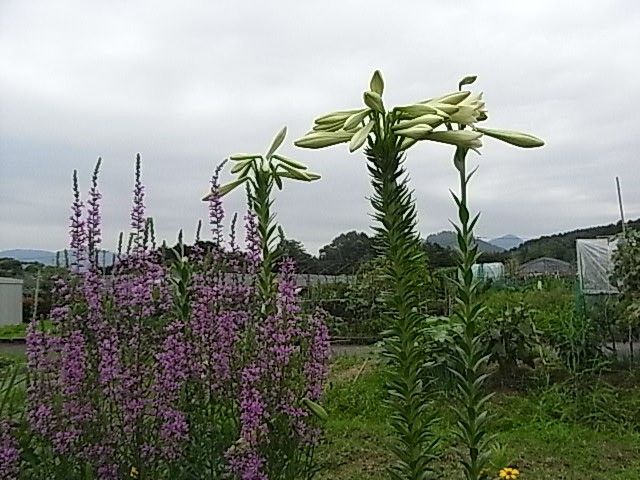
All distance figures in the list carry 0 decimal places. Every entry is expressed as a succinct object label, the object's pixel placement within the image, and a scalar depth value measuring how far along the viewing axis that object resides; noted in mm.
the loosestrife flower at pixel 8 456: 2082
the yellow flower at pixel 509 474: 3380
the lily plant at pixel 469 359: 1578
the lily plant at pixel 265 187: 2109
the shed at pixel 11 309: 10110
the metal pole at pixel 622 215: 6958
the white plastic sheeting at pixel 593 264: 9375
